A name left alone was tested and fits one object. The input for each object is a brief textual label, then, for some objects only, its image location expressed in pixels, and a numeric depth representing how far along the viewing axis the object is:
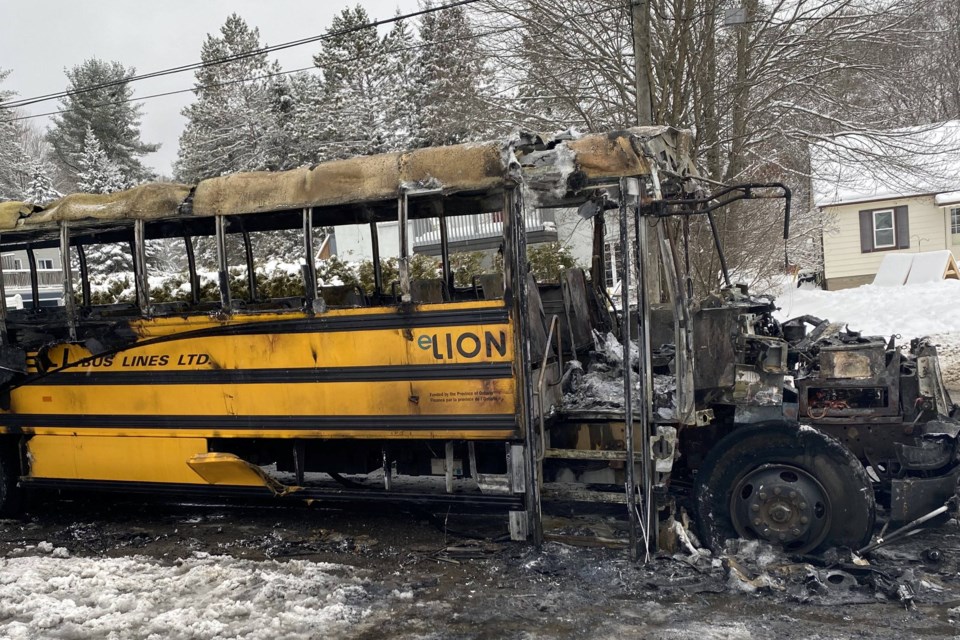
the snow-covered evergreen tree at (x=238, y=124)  33.94
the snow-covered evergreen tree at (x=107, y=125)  40.03
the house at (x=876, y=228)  25.56
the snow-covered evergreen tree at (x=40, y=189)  35.49
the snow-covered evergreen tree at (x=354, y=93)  33.62
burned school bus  5.11
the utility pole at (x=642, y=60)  11.41
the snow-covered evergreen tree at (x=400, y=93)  33.66
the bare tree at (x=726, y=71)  12.34
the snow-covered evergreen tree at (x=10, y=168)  41.88
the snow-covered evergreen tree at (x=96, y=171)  33.38
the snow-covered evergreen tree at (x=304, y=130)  33.91
